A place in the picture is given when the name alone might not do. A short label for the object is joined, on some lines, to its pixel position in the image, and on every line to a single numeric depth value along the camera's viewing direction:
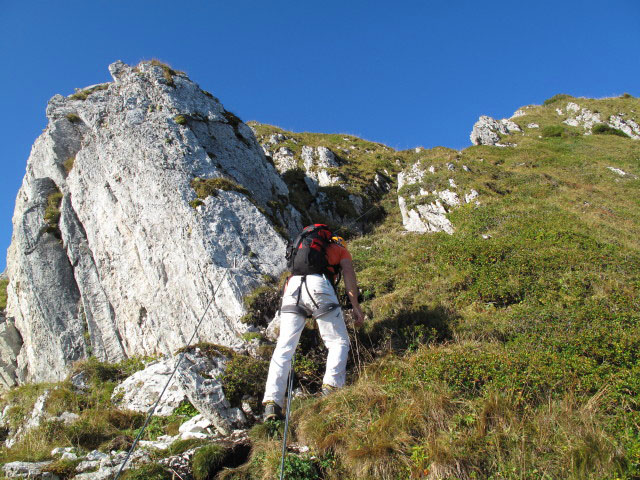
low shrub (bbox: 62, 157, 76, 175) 19.44
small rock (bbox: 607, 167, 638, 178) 23.56
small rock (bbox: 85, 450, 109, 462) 5.39
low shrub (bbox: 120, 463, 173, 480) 4.71
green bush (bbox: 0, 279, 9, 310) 23.69
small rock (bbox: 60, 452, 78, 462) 5.49
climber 6.14
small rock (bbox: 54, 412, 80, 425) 7.51
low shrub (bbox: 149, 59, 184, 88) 19.47
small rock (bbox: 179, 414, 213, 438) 6.29
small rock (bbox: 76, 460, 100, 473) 5.11
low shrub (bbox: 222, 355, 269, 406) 6.86
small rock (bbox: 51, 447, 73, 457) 5.87
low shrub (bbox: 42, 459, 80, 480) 5.08
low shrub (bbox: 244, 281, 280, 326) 10.23
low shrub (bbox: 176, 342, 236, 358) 7.68
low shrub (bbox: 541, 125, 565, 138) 34.31
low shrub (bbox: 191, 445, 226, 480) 4.94
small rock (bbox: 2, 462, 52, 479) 4.94
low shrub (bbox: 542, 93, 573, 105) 49.12
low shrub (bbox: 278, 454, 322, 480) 4.62
